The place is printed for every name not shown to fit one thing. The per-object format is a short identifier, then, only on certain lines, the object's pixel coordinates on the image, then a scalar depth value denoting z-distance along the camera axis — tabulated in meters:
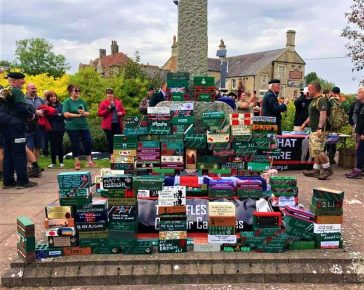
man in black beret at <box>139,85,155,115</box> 11.26
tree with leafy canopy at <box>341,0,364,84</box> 17.27
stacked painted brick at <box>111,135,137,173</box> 5.40
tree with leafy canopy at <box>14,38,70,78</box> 64.75
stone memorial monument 5.95
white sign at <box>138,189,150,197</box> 4.30
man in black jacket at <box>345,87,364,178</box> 8.17
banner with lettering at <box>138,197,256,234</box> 4.23
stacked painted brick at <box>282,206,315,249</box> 4.02
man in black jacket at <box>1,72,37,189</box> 6.71
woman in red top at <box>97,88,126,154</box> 9.79
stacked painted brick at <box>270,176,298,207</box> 4.46
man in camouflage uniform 7.52
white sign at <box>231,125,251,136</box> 5.31
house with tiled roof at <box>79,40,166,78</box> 63.81
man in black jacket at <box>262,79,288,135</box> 8.28
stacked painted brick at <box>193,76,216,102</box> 5.82
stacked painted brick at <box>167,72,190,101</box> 5.77
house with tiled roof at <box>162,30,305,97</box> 53.25
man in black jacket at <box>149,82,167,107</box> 8.82
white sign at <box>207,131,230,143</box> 5.32
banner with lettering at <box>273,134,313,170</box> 9.06
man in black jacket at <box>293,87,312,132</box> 9.72
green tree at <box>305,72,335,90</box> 73.18
